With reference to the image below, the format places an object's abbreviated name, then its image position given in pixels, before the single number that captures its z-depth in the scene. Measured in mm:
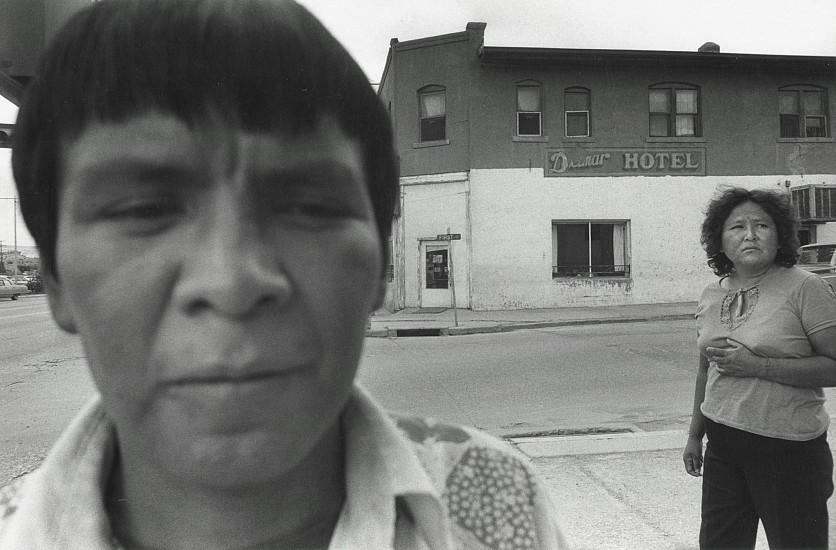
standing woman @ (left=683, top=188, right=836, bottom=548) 1943
